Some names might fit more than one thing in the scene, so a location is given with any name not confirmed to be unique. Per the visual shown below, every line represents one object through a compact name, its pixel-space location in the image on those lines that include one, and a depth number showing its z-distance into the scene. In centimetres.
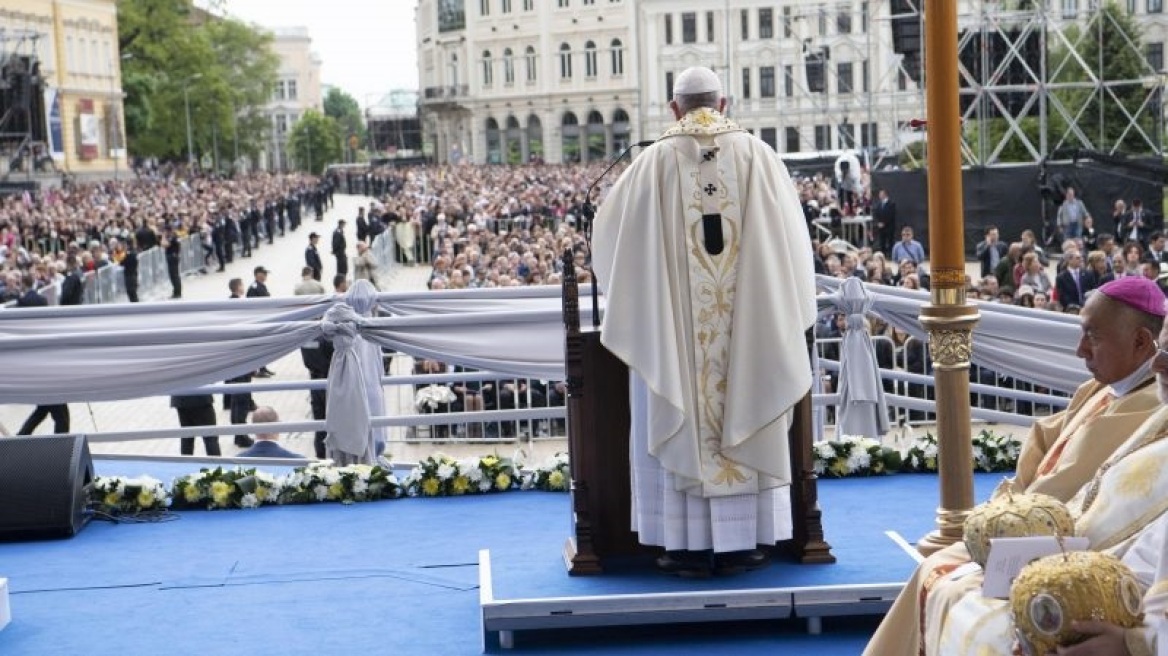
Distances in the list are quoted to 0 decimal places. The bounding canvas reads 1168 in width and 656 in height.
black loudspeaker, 852
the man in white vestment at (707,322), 655
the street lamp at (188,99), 8486
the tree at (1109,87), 3972
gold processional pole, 640
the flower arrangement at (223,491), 921
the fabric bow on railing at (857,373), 976
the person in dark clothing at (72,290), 2430
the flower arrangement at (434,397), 1299
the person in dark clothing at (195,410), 1379
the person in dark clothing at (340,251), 3638
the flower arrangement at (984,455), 931
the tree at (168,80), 8800
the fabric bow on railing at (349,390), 961
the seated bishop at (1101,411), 515
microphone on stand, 683
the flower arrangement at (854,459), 919
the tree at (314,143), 13100
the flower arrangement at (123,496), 908
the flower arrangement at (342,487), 924
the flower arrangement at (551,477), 912
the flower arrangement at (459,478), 924
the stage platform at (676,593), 641
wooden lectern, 682
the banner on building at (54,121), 6812
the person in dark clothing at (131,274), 2931
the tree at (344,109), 17650
